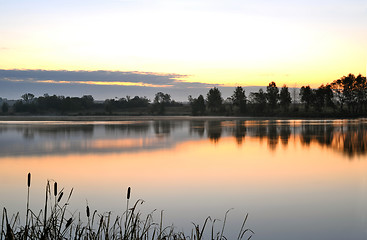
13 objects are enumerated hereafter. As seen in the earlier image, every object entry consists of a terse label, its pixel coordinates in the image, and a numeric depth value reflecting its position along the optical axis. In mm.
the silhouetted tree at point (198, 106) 120812
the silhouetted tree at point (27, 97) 175875
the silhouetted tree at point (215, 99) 118000
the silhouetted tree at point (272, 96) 99188
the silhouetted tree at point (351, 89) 83750
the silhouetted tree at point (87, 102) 147125
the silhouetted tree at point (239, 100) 110656
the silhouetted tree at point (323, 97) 87188
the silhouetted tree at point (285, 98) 99188
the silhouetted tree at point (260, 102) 103125
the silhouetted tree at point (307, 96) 90738
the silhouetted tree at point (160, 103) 127188
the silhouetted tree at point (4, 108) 134125
